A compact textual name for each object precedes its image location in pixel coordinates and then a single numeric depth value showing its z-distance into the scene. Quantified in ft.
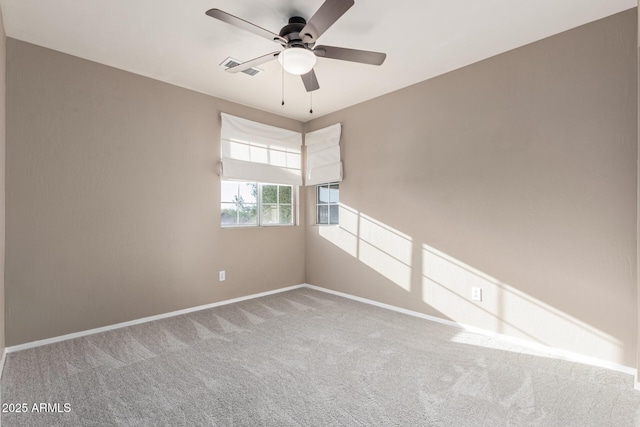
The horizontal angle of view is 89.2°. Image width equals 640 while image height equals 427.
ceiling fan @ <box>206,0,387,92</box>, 6.65
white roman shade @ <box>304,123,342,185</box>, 14.69
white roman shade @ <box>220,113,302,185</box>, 13.46
